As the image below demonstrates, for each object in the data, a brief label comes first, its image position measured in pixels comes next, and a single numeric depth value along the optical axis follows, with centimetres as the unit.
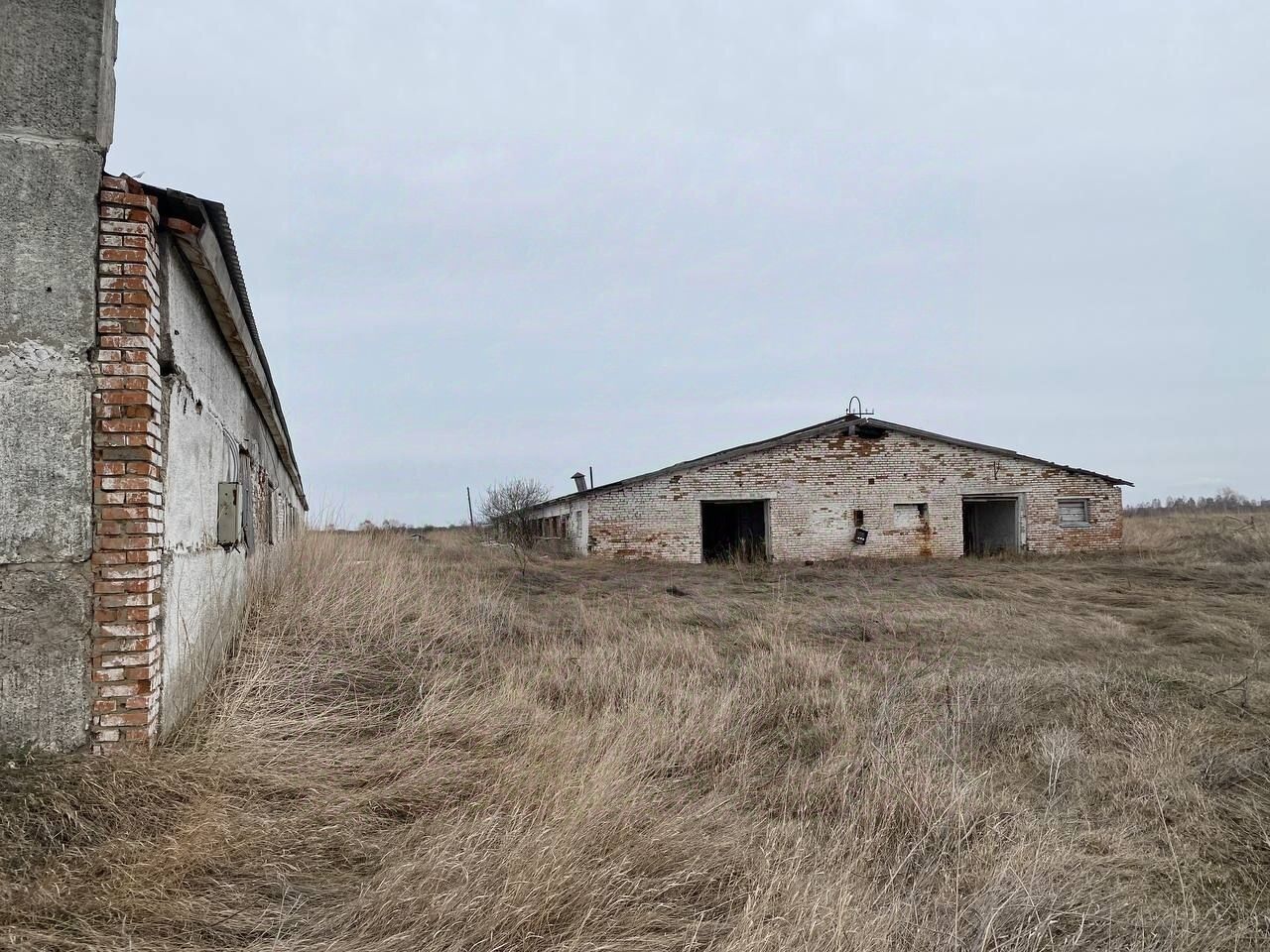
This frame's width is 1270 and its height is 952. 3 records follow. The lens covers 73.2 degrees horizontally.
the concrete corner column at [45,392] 368
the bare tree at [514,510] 2933
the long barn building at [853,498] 2014
